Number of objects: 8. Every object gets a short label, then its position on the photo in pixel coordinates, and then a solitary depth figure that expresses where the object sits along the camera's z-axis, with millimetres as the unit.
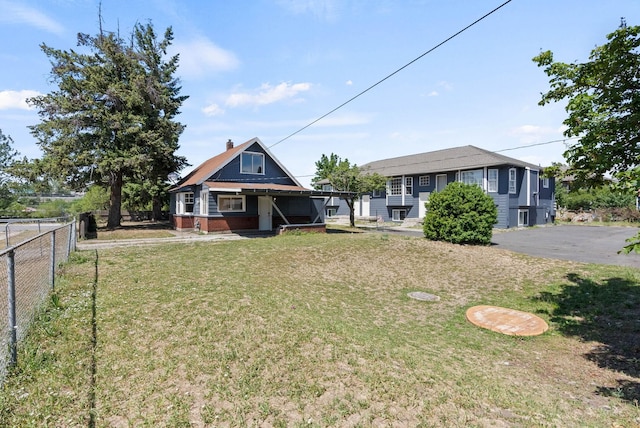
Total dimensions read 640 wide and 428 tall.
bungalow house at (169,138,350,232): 18484
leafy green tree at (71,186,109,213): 35969
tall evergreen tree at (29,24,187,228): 19672
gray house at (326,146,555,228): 25672
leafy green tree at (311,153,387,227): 25719
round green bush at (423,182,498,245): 14164
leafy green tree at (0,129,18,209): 33750
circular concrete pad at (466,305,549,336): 5666
